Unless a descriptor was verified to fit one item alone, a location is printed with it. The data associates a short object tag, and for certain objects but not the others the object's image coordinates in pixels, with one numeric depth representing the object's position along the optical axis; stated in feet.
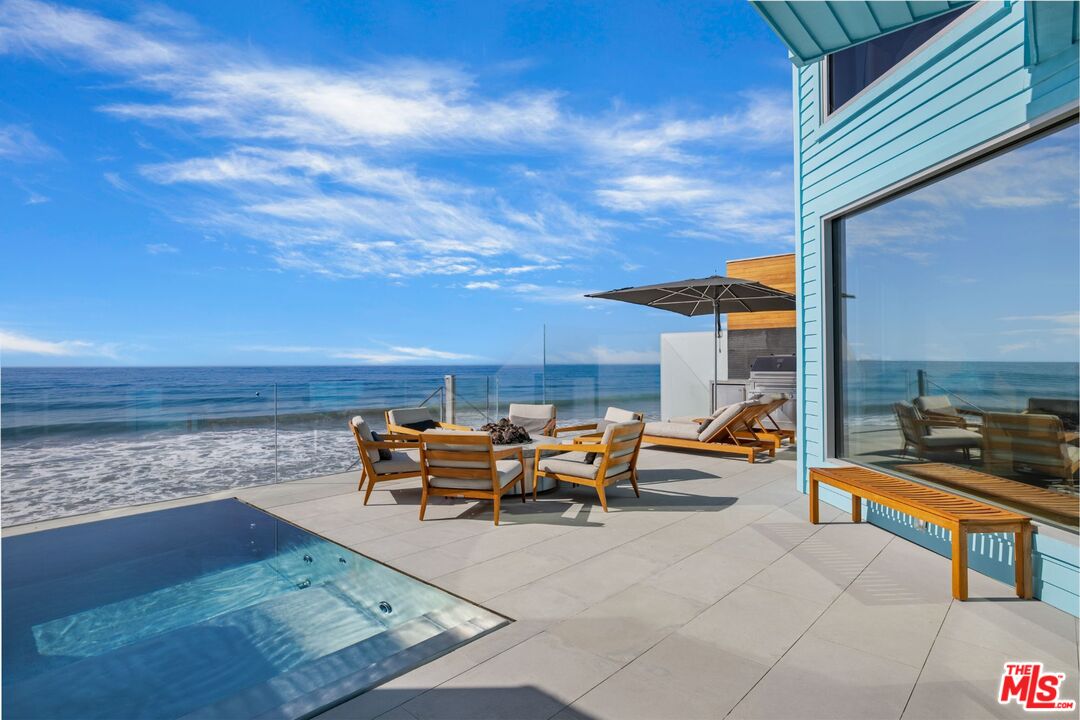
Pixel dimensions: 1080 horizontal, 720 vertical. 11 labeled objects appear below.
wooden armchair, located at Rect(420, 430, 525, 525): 14.30
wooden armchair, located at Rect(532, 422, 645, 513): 15.62
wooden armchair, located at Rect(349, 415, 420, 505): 16.28
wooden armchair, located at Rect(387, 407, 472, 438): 20.07
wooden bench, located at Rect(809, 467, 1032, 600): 9.52
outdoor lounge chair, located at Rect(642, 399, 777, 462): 23.04
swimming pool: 7.25
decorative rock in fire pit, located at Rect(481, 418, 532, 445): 18.17
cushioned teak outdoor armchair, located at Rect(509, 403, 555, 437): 23.93
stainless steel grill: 29.84
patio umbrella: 25.44
